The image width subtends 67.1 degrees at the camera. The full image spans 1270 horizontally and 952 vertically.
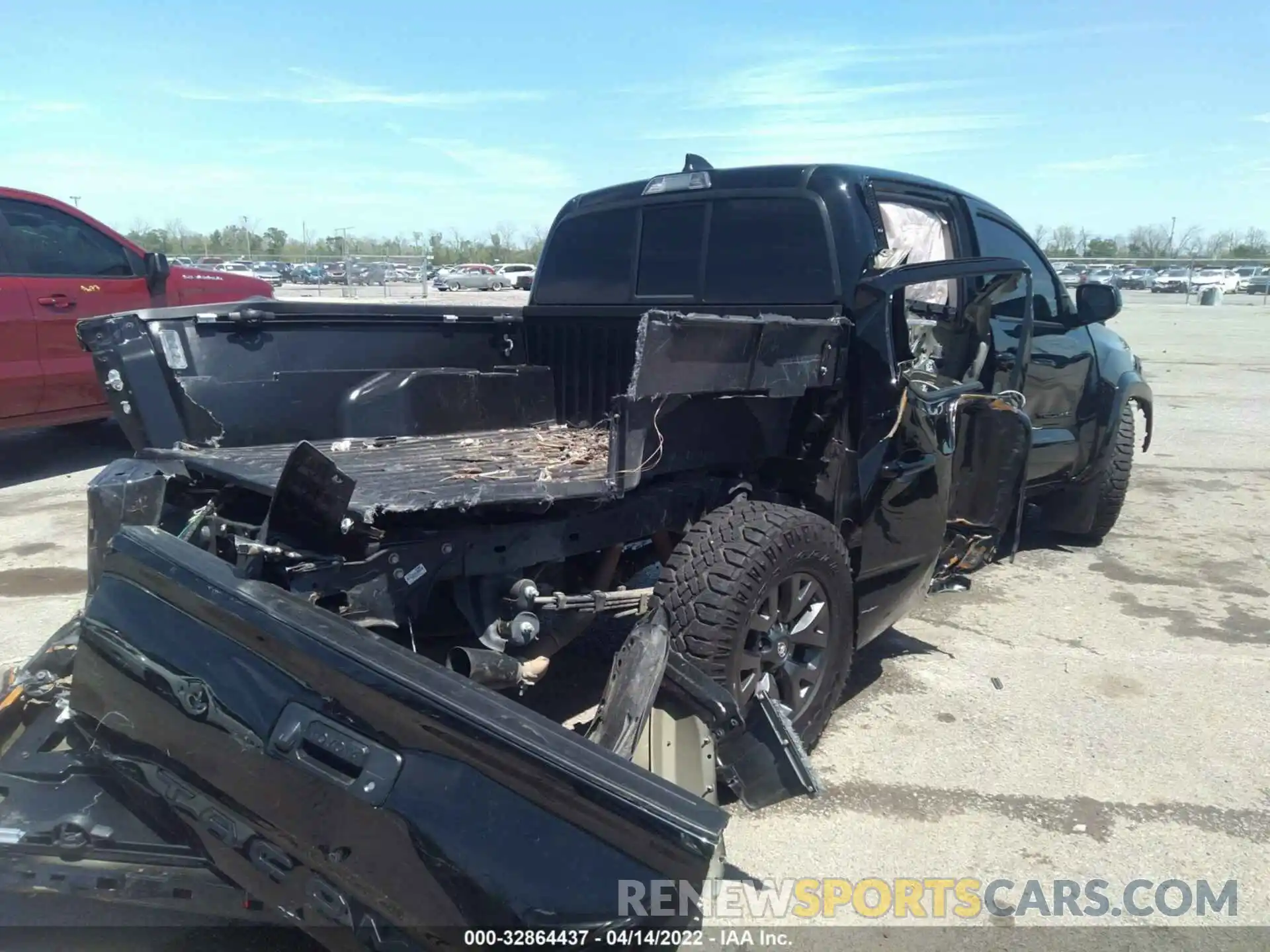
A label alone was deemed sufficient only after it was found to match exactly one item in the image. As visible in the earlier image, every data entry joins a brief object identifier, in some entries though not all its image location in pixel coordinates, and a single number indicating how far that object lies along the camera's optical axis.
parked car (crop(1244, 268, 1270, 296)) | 42.31
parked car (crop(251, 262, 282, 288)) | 39.54
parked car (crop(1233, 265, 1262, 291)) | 45.75
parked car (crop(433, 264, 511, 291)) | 44.00
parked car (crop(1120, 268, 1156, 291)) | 48.47
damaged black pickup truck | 1.92
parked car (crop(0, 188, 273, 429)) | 7.33
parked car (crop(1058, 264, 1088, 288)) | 36.25
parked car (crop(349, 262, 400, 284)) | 37.47
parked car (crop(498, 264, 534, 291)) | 44.67
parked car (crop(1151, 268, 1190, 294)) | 46.16
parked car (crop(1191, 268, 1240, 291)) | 41.98
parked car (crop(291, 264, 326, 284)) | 39.94
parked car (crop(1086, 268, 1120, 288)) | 39.22
